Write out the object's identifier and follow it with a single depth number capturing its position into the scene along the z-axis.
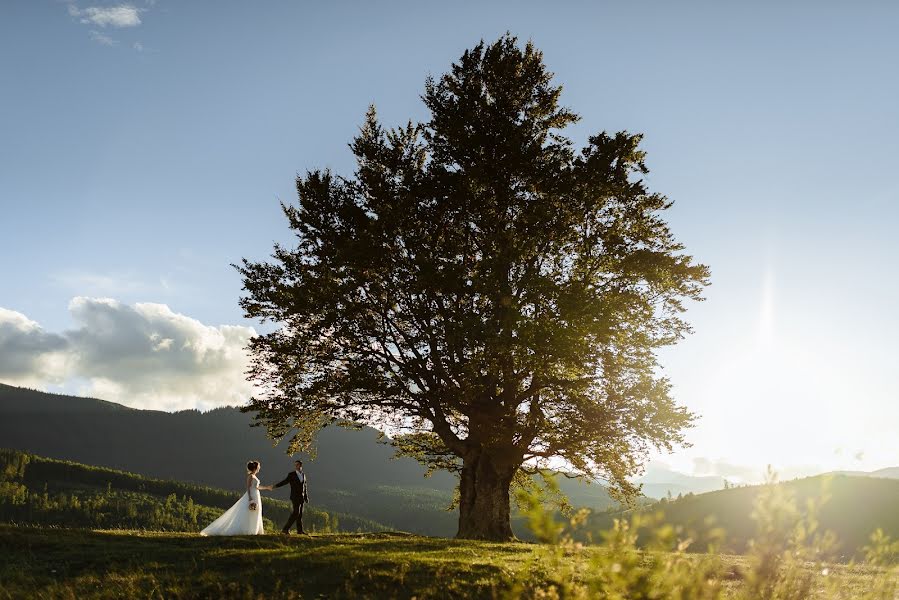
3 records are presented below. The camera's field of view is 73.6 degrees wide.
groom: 22.45
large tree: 23.22
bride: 20.86
